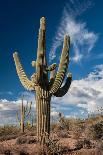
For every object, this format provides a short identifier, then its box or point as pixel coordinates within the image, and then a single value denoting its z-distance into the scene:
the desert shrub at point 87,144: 6.47
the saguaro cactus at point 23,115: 9.96
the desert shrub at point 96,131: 7.62
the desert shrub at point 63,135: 8.17
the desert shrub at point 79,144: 6.63
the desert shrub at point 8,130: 10.33
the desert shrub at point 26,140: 7.27
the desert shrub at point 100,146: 5.30
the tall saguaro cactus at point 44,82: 6.36
